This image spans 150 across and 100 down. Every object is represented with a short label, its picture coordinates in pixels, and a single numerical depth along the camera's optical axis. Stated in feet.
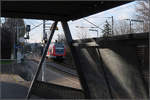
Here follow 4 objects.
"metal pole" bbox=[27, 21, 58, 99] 16.00
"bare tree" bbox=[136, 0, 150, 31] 79.86
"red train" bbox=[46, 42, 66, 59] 82.68
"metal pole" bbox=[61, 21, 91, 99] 13.55
